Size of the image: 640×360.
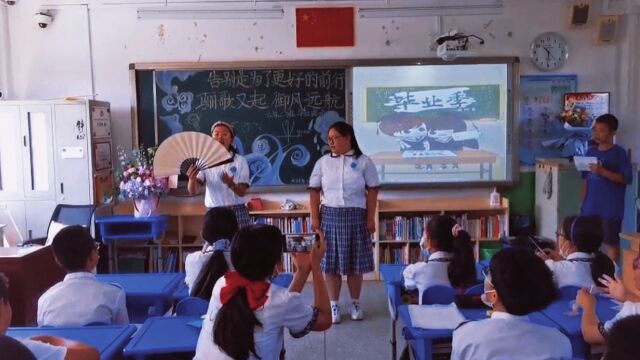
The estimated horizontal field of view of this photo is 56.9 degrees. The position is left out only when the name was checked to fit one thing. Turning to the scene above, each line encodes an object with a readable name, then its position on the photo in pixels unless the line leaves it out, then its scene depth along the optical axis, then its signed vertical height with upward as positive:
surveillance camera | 5.64 +1.25
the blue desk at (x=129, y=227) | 5.35 -0.73
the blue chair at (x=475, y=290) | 2.82 -0.72
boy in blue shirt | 4.62 -0.33
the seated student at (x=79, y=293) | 2.43 -0.61
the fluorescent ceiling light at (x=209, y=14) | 5.77 +1.29
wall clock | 5.84 +0.89
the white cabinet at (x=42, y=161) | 5.35 -0.11
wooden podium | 3.79 -0.84
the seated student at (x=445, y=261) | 3.02 -0.62
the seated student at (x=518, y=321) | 1.77 -0.55
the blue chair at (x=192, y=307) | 2.57 -0.70
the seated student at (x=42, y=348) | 1.39 -0.58
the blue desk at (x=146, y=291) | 2.97 -0.73
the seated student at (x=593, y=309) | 2.11 -0.62
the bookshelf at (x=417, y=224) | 5.75 -0.80
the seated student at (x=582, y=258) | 2.85 -0.59
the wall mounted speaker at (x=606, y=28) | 5.78 +1.09
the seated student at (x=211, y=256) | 2.80 -0.53
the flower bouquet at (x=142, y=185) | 5.40 -0.35
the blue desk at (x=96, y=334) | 2.13 -0.71
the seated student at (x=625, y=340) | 1.35 -0.46
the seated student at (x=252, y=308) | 1.87 -0.53
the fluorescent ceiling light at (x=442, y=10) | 5.82 +1.30
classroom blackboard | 5.79 +0.38
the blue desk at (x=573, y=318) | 2.27 -0.72
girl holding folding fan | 4.26 -0.26
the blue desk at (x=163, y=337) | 2.14 -0.72
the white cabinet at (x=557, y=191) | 5.45 -0.48
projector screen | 5.85 +0.21
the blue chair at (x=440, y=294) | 2.77 -0.72
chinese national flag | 5.79 +1.15
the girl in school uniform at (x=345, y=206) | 4.33 -0.47
